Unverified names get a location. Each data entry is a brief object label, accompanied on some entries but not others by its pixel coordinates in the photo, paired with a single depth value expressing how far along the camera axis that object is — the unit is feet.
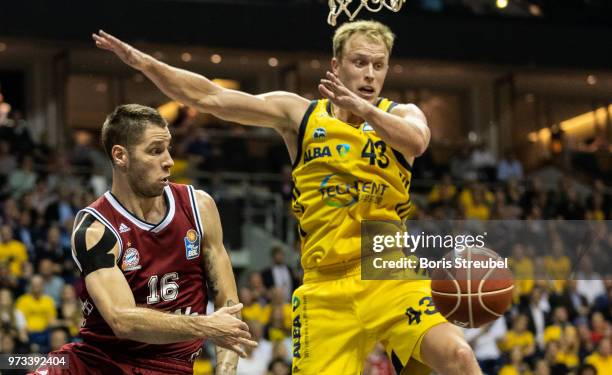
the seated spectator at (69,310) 39.75
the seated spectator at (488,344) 42.22
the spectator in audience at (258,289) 45.47
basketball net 22.41
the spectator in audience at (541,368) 42.24
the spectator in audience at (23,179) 51.55
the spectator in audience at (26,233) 45.26
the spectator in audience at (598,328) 45.52
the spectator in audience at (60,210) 48.29
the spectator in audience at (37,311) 39.27
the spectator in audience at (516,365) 42.27
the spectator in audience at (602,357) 43.62
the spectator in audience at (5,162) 52.70
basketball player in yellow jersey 19.52
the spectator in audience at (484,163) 67.97
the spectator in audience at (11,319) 37.99
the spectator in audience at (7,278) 40.91
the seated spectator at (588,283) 49.63
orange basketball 20.65
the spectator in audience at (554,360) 43.45
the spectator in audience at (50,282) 41.91
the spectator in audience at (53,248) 44.69
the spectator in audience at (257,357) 40.11
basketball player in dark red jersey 17.54
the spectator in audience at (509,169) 67.75
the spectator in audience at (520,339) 43.60
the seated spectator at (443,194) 59.10
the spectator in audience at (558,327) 45.47
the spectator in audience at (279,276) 47.50
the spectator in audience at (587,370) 41.98
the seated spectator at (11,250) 43.34
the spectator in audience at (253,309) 43.96
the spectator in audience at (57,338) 37.29
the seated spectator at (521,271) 47.91
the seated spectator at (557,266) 49.29
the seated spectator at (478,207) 58.75
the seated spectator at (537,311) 45.47
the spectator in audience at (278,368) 38.74
